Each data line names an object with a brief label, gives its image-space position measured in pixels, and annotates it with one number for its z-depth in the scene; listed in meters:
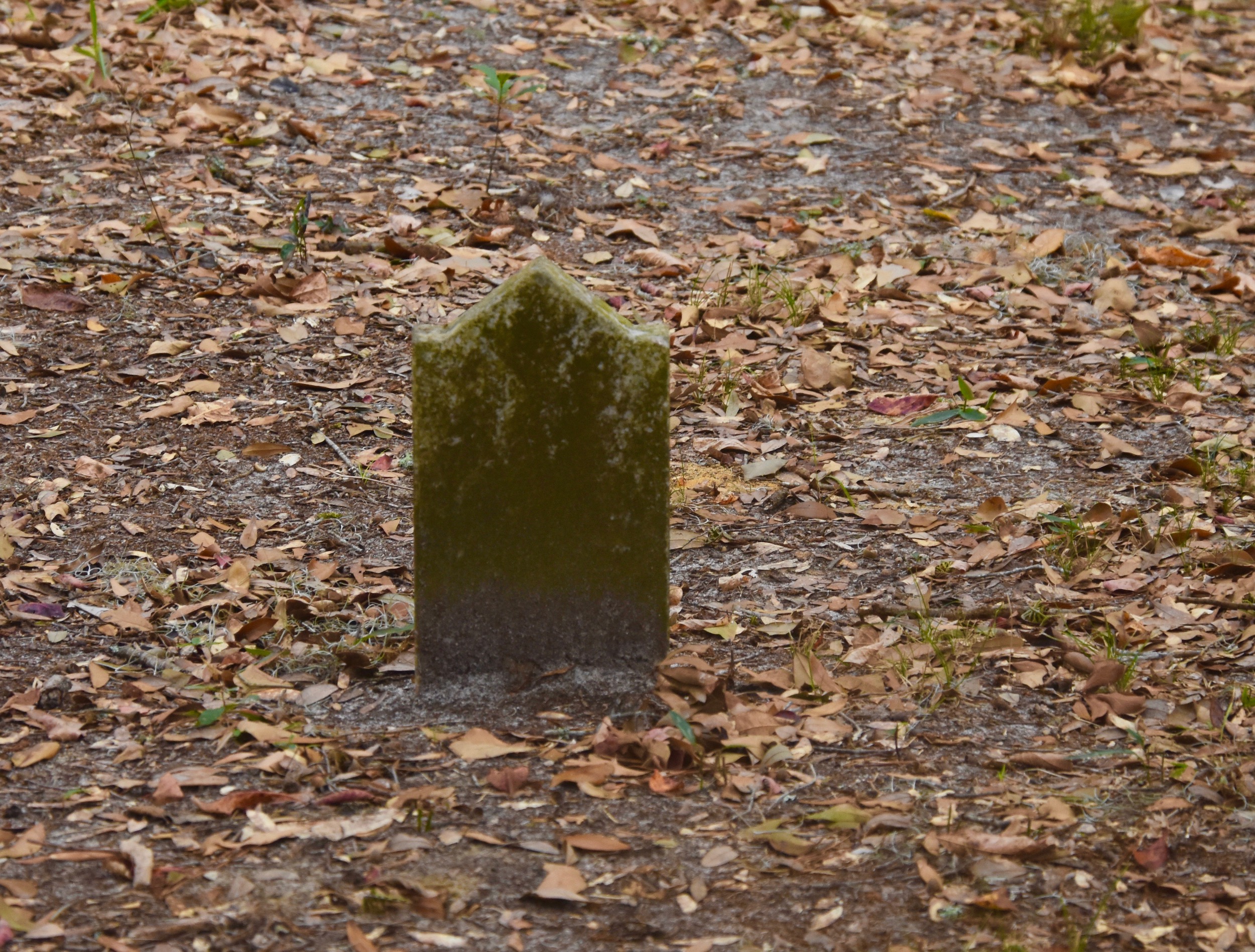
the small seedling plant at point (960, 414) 8.21
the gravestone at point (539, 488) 5.20
